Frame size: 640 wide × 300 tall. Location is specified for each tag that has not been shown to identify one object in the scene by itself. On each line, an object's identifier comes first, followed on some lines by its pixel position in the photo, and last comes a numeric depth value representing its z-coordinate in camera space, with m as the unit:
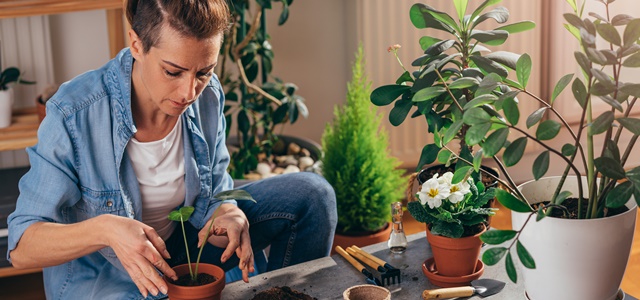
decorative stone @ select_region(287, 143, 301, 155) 2.92
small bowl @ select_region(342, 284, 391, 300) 1.43
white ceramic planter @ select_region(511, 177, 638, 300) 1.29
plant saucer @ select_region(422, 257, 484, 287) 1.56
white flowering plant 1.51
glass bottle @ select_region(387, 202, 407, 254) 1.73
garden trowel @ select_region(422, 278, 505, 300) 1.50
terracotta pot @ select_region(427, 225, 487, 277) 1.53
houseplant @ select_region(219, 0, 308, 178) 2.71
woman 1.56
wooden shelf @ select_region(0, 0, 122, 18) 2.29
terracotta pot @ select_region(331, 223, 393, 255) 2.65
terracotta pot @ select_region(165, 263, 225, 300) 1.41
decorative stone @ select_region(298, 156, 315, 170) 2.82
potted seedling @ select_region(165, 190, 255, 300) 1.42
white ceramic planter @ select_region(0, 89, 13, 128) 2.46
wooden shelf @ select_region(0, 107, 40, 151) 2.39
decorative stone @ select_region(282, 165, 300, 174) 2.76
